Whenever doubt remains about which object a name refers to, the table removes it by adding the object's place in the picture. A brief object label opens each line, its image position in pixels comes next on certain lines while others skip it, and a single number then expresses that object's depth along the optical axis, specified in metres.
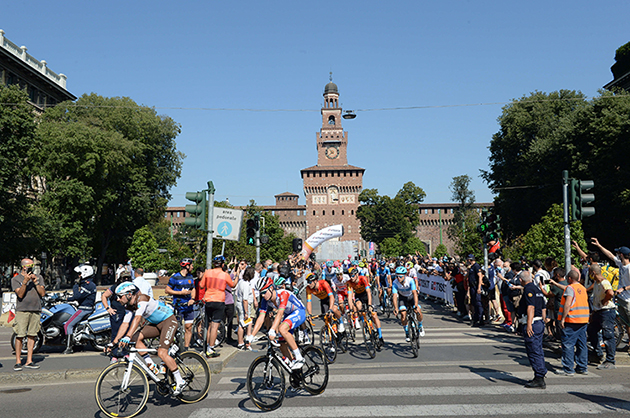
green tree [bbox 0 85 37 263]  28.45
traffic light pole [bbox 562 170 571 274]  11.94
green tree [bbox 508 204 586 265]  23.77
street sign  16.84
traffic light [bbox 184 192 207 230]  11.14
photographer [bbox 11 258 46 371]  9.30
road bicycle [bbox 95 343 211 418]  6.35
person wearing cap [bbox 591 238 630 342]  9.47
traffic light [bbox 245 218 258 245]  17.83
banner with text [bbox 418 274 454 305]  21.02
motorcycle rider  11.02
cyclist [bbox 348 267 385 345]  11.36
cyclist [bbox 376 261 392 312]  18.43
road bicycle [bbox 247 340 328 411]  6.64
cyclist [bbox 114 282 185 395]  6.59
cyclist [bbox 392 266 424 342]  10.60
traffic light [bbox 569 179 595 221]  11.72
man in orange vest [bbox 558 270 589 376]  8.43
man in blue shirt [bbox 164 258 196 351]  10.39
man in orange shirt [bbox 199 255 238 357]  10.24
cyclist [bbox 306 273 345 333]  9.79
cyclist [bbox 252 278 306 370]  6.96
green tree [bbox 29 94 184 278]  39.12
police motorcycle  11.09
